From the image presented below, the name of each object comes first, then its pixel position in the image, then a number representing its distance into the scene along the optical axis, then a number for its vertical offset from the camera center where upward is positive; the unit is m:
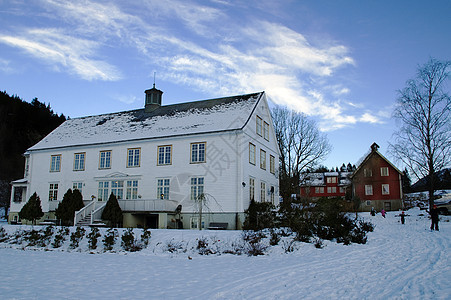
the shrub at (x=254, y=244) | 14.10 -1.50
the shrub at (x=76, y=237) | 16.66 -1.45
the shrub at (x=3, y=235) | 18.92 -1.59
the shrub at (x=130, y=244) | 15.52 -1.63
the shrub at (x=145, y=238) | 16.04 -1.40
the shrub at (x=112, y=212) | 24.39 -0.42
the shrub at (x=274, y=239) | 15.51 -1.38
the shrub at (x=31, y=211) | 26.34 -0.42
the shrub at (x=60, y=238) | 17.02 -1.50
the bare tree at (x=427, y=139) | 27.83 +5.19
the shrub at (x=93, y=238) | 16.09 -1.42
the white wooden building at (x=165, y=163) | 24.61 +3.19
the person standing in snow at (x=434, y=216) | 21.81 -0.47
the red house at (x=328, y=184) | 78.96 +4.91
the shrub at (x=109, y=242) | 15.82 -1.56
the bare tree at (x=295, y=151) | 41.81 +6.39
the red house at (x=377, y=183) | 49.47 +3.28
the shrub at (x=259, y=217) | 19.39 -0.55
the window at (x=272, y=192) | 30.50 +1.17
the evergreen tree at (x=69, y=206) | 25.11 -0.05
